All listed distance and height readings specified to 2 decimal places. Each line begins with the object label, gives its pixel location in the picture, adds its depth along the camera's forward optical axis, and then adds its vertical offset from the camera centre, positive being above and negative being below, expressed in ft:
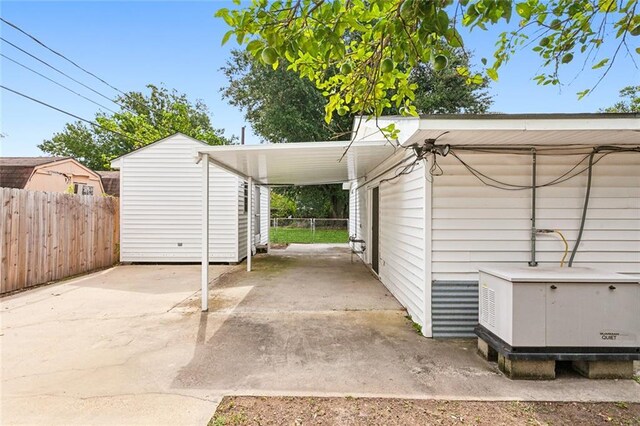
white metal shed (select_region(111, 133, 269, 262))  29.48 +0.19
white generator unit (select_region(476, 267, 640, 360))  9.52 -3.03
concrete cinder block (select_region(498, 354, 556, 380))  9.58 -4.56
